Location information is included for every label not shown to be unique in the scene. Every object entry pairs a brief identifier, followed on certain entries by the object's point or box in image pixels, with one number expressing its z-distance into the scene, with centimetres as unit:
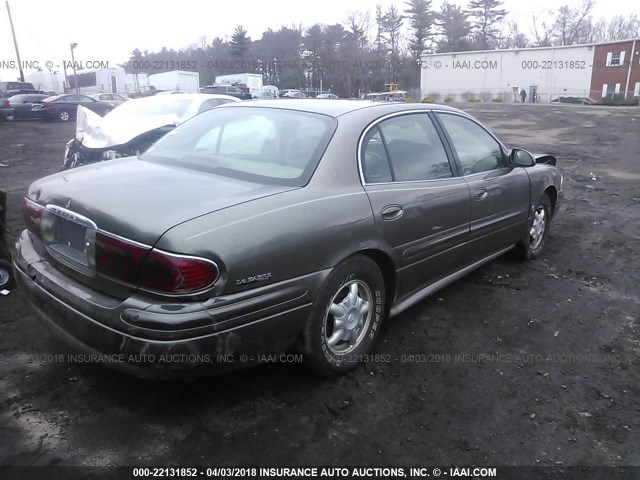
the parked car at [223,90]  3163
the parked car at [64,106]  2183
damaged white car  685
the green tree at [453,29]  7188
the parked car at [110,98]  2495
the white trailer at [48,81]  5422
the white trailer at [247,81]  4672
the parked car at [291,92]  3670
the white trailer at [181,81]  4525
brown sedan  223
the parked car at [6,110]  2136
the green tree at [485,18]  7606
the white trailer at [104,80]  4538
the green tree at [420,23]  7531
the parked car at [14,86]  3334
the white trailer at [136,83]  4779
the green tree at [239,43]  7444
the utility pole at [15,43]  3888
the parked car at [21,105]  2178
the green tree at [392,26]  7850
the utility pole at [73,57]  4280
